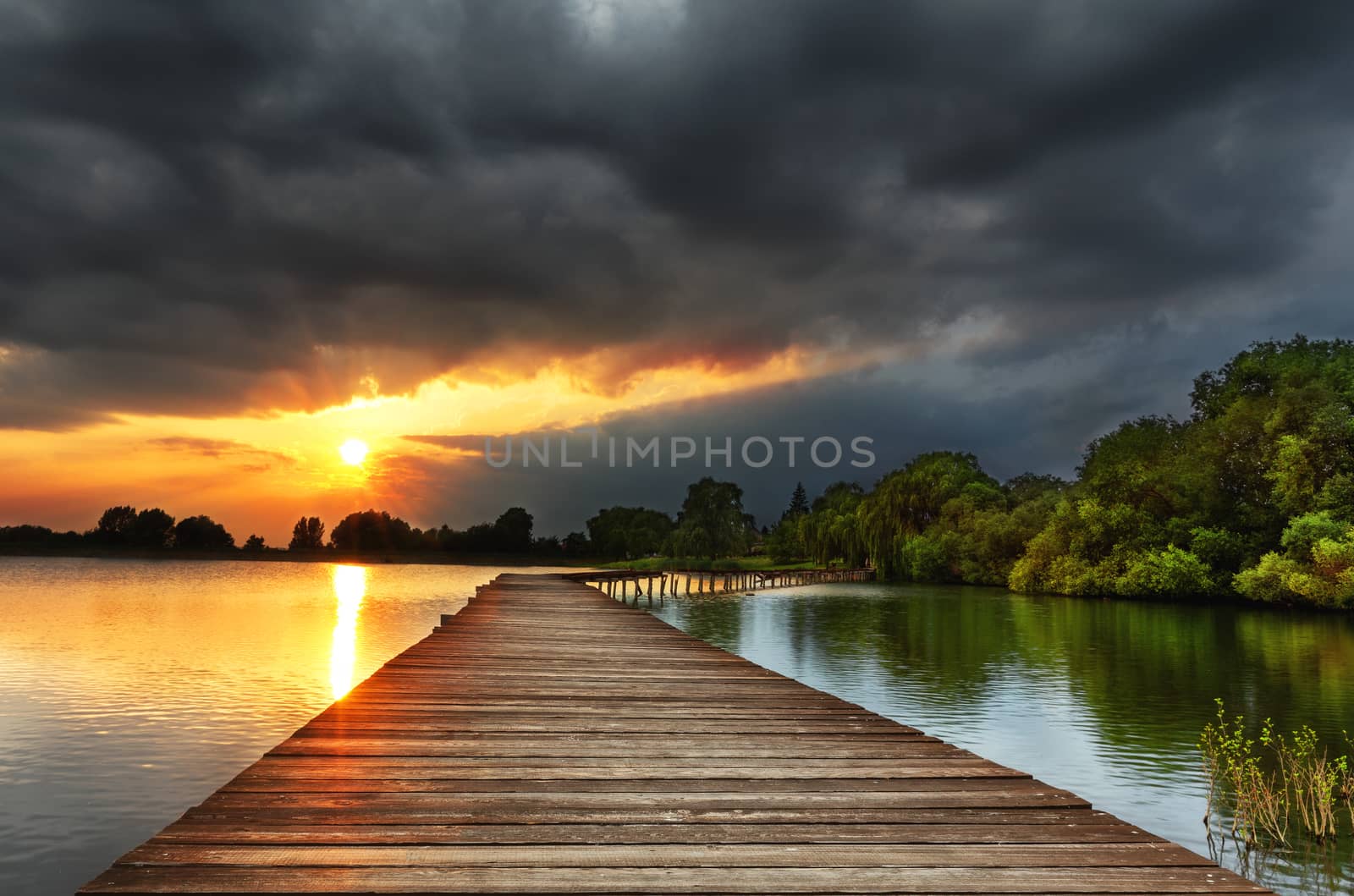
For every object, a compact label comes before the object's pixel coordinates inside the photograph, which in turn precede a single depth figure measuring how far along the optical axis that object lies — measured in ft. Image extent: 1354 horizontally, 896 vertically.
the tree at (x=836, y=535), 259.39
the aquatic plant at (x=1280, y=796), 26.21
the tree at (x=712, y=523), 269.03
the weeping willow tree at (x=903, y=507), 237.04
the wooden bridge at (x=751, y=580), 191.56
